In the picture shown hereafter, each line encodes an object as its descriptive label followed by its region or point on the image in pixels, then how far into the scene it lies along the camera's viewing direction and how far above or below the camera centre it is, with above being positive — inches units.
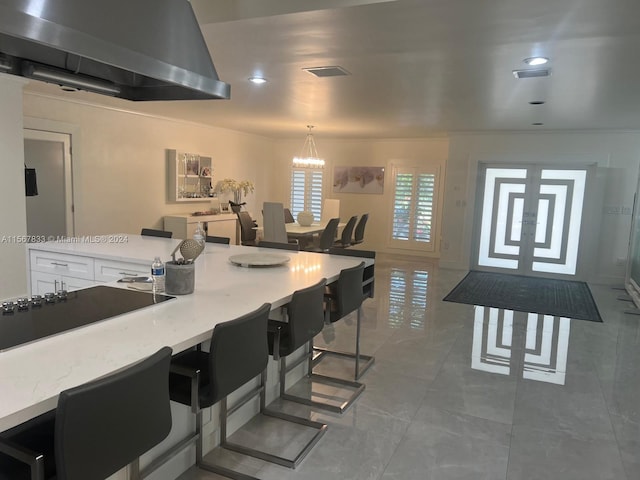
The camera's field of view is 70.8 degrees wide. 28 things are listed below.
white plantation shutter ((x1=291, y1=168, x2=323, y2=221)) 402.3 +1.0
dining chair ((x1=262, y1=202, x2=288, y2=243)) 249.4 -18.1
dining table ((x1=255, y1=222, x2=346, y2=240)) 263.4 -24.1
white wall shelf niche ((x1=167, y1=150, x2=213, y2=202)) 293.4 +6.1
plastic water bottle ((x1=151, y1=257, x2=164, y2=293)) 91.4 -18.8
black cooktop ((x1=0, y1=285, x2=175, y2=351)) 65.7 -22.1
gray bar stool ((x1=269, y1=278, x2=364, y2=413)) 91.5 -28.9
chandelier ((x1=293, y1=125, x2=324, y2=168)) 365.2 +35.6
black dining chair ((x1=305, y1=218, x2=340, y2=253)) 256.2 -25.3
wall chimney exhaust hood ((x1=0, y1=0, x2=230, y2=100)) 58.1 +20.3
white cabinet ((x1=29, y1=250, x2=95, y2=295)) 131.0 -26.8
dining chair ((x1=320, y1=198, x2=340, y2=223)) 348.8 -13.6
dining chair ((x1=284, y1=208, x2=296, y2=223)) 319.4 -19.7
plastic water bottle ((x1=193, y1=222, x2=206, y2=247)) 98.0 -11.7
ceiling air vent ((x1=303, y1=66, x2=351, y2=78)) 147.7 +40.0
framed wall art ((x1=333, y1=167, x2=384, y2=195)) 379.7 +10.7
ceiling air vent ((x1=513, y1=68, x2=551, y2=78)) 141.8 +40.5
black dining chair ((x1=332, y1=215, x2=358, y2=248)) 284.0 -27.8
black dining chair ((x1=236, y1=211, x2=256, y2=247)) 287.3 -26.5
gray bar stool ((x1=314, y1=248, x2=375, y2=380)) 113.7 -26.9
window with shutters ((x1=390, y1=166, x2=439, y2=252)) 362.6 -10.7
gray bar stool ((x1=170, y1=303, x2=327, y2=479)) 70.1 -30.0
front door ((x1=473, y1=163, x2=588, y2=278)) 292.0 -13.1
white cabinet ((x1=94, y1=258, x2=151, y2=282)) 121.5 -23.8
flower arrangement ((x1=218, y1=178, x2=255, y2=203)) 340.2 +0.1
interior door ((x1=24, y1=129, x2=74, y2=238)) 214.7 -2.1
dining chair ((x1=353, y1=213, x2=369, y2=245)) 305.9 -26.5
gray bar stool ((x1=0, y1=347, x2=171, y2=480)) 46.0 -28.0
